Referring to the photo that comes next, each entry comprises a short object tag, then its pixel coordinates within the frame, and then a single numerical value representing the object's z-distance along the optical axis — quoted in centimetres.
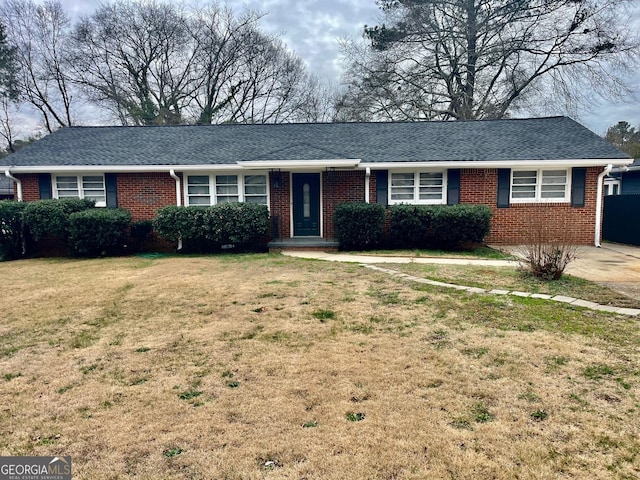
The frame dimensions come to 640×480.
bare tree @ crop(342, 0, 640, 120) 1894
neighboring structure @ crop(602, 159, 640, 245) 1212
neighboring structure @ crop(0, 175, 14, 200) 2392
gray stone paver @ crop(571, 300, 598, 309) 523
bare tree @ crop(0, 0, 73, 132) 2391
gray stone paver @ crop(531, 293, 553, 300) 565
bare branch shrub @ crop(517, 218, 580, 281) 671
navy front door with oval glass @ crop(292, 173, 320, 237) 1264
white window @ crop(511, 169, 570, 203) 1184
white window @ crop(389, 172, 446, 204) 1205
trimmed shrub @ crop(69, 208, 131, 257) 1066
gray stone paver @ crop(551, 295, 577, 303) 548
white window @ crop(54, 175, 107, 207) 1237
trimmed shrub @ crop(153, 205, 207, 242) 1104
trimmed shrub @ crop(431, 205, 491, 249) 1060
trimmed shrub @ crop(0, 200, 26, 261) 1081
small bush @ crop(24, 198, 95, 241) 1061
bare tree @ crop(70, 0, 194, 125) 2578
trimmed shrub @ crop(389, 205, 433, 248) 1092
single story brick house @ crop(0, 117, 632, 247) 1163
